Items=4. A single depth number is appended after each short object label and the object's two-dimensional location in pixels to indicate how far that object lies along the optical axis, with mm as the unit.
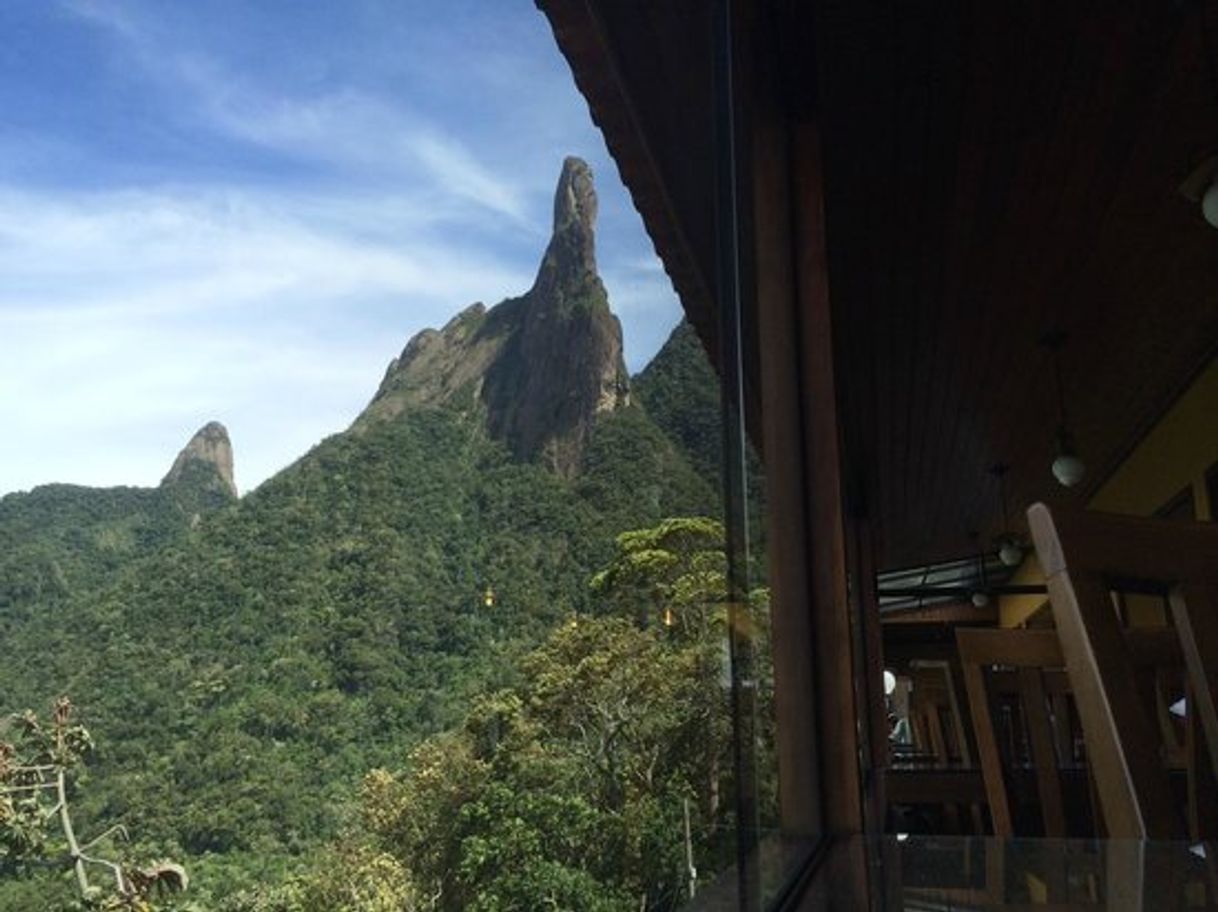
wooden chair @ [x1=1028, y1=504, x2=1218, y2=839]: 767
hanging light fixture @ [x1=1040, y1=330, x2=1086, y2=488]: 5066
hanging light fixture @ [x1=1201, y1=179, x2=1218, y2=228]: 2715
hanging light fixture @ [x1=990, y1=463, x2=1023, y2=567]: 7134
